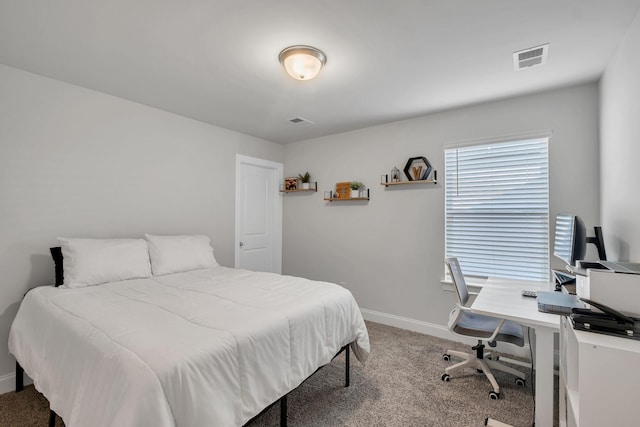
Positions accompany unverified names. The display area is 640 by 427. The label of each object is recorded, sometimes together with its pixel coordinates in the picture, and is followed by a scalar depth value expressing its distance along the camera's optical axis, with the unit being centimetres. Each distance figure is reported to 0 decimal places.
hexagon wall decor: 331
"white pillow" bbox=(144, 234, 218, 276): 275
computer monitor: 183
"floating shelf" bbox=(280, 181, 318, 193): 430
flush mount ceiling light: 200
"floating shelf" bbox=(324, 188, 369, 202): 381
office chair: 216
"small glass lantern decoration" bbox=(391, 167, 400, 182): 352
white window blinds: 276
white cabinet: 108
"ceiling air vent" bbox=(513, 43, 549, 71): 201
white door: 412
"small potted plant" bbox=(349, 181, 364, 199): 382
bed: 113
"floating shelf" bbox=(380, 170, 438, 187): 324
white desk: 167
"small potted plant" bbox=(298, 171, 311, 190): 434
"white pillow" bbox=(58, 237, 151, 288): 224
